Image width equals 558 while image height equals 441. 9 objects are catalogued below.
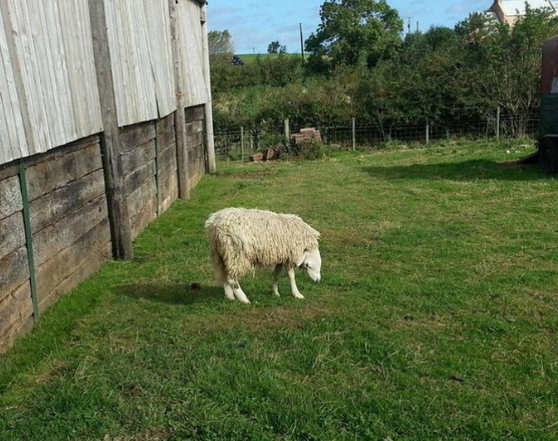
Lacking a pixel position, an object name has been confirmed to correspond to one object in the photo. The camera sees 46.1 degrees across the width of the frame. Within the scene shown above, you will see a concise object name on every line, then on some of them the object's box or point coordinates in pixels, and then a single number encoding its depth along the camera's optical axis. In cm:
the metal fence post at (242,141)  2567
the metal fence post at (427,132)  2723
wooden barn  609
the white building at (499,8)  7181
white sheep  685
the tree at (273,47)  7881
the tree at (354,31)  5641
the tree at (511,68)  2733
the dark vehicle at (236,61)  4556
